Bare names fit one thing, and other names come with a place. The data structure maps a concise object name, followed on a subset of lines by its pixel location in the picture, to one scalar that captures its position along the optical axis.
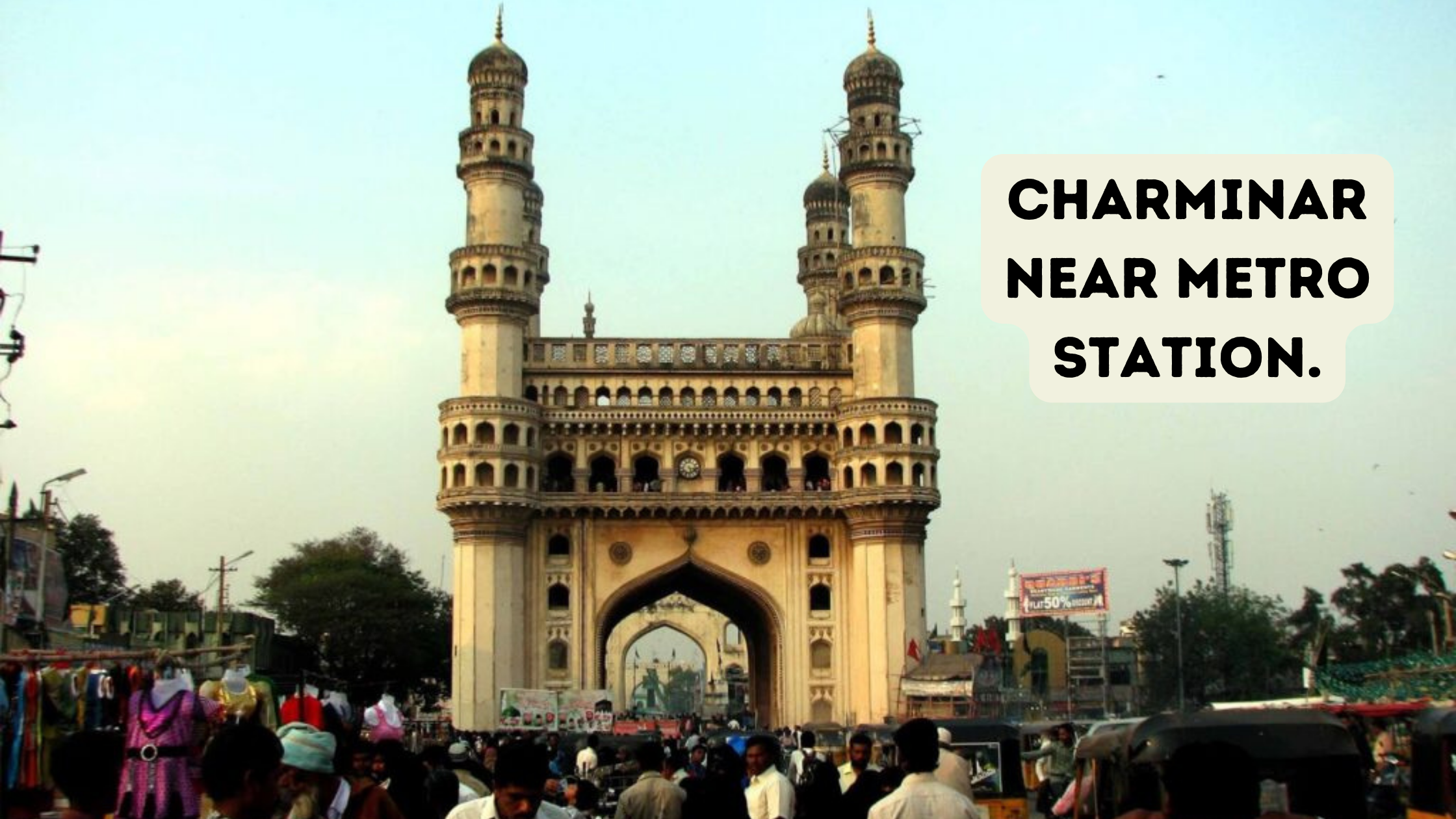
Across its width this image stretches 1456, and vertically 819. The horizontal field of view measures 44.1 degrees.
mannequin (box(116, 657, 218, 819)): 8.84
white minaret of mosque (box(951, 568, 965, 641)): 124.25
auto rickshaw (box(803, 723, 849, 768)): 35.50
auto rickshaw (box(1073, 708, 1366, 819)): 10.55
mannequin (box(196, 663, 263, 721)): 14.55
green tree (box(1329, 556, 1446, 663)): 66.06
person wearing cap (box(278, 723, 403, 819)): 7.55
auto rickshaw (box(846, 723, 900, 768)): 20.25
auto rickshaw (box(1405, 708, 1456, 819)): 12.92
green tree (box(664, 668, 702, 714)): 151.88
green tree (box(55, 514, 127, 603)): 62.56
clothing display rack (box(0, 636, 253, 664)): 14.38
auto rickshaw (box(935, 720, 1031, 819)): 17.83
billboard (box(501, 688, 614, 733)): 46.84
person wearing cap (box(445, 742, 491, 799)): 11.86
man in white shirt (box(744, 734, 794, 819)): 10.83
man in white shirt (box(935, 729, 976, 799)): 10.08
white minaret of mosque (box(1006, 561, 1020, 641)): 115.69
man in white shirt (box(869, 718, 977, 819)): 7.80
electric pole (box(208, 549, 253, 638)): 46.62
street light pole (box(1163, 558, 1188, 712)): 61.47
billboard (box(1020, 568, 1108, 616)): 83.56
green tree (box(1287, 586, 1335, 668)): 67.75
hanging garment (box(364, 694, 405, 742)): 12.78
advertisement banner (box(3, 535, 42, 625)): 35.22
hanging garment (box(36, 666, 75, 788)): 14.73
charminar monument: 49.28
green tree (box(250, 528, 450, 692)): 61.62
